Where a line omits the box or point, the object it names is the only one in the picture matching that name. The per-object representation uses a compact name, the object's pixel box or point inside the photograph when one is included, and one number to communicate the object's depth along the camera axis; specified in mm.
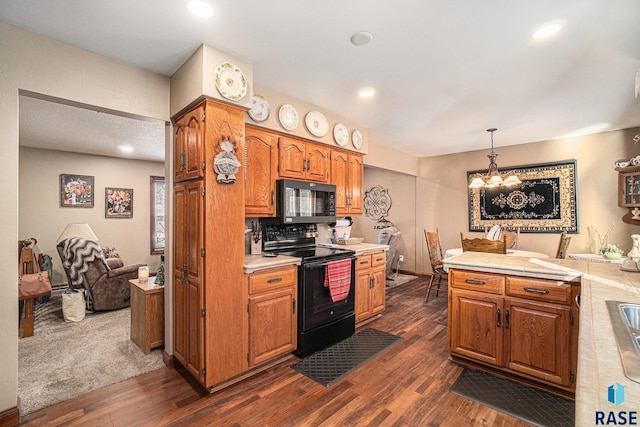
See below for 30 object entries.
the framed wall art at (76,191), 5188
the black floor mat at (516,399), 1933
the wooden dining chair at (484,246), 3328
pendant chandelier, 4168
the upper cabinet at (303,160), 3061
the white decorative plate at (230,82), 2213
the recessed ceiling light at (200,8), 1718
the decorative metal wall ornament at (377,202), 6867
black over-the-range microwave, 2969
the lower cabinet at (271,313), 2426
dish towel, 2934
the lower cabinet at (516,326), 2096
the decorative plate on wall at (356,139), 3883
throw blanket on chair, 3900
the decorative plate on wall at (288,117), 3004
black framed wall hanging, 4629
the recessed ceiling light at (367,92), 2918
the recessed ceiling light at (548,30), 1913
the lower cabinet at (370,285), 3449
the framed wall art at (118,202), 5676
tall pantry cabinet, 2180
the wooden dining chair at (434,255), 4430
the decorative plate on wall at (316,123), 3287
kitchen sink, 836
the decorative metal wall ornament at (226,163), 2199
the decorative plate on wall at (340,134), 3617
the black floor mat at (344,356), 2463
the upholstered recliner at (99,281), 3918
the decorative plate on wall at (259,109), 2765
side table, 2760
